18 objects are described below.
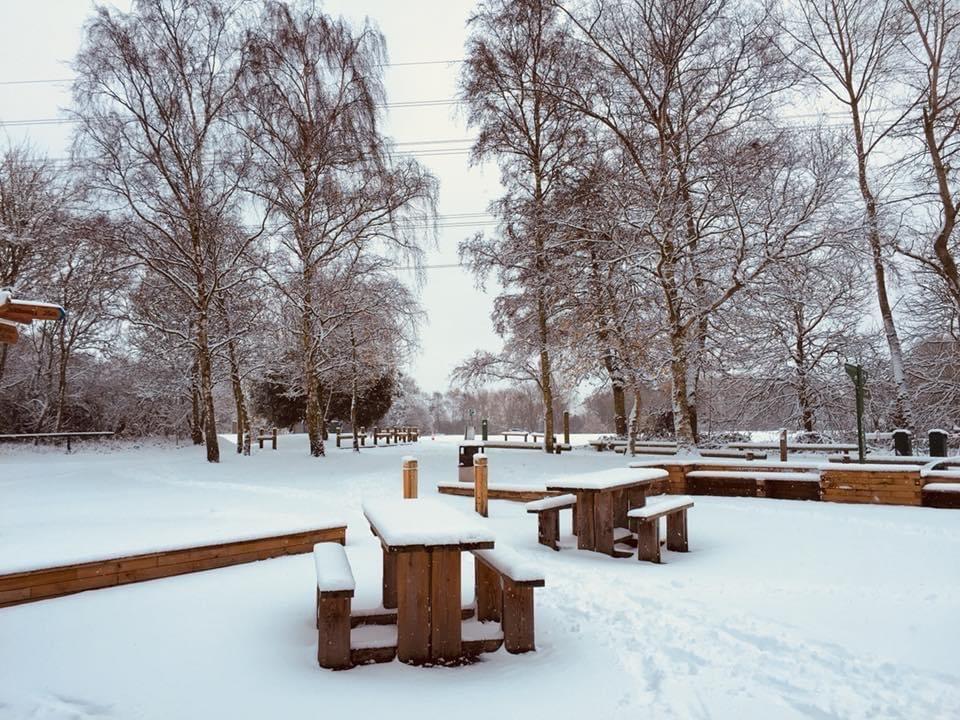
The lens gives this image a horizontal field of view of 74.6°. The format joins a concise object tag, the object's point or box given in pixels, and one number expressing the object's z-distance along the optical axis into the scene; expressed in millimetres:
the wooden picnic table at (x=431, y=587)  3646
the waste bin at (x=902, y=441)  13555
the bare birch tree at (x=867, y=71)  17203
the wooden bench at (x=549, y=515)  6902
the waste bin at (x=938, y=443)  12774
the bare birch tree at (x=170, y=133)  16250
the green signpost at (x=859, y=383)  11352
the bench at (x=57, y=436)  19359
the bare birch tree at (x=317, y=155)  17984
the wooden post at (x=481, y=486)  9047
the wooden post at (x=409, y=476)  8500
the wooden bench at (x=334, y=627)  3564
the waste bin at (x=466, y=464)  13016
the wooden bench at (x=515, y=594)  3705
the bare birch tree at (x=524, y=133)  17781
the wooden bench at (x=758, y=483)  10195
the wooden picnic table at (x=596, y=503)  6641
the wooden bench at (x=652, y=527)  6285
